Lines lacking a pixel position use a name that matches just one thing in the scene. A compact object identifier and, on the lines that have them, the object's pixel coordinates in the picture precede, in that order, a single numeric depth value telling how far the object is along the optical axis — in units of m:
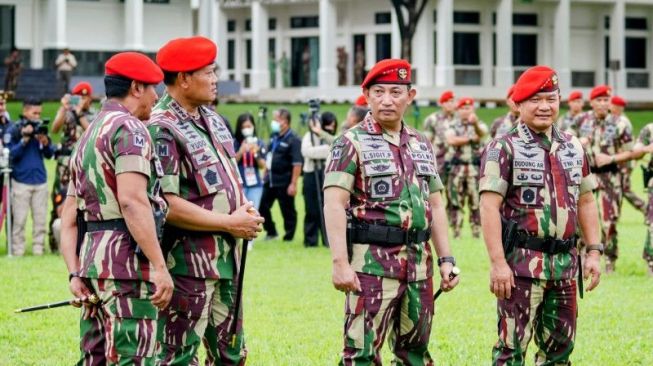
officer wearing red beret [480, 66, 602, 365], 8.39
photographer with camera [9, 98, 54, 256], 19.05
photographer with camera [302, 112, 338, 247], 20.53
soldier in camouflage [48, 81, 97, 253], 18.83
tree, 55.41
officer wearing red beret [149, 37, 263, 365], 7.64
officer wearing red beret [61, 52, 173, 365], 7.11
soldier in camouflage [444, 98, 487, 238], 22.34
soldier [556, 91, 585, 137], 18.38
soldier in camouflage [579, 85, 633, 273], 16.86
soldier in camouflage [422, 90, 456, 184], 22.70
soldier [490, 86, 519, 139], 20.58
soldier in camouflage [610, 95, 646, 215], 17.61
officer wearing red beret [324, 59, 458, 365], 7.99
